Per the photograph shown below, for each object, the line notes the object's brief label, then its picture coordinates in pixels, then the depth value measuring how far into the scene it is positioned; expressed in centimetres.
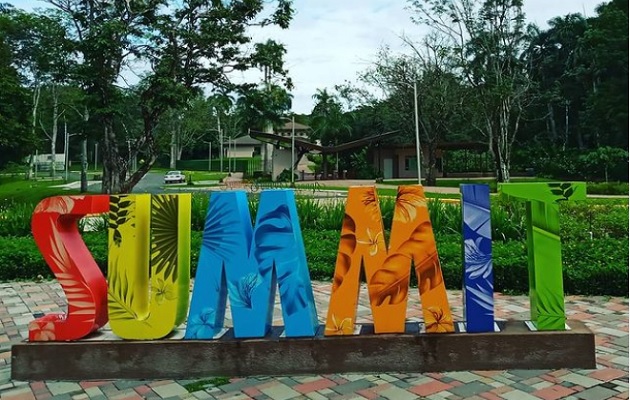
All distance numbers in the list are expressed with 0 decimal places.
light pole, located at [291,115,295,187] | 3776
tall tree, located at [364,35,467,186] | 3310
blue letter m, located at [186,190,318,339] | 410
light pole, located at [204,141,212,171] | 6606
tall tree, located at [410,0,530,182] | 3034
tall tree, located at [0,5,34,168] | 2744
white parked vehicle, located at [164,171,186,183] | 4472
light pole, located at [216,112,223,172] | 6052
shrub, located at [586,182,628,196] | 2486
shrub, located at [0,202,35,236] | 1091
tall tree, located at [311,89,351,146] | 4984
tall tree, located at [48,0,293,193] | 2067
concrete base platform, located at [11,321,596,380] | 400
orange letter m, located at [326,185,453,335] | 407
